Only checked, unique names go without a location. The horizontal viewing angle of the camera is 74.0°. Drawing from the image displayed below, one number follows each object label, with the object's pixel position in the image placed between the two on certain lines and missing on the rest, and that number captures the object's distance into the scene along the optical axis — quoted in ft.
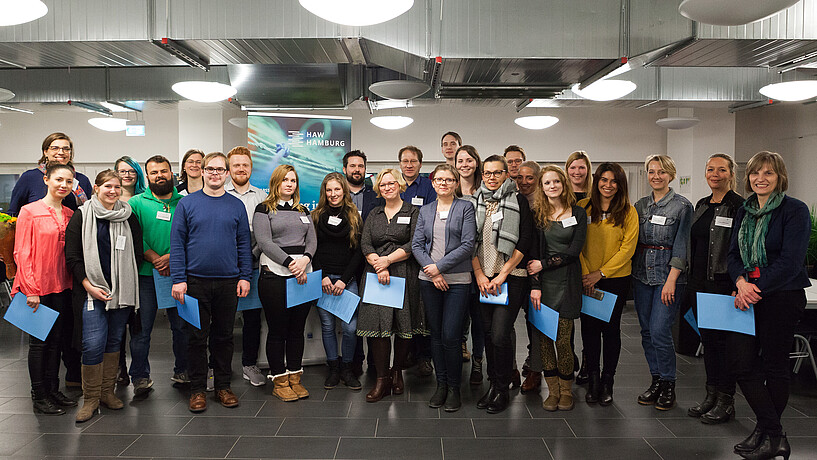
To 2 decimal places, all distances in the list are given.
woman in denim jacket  11.18
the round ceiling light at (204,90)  14.66
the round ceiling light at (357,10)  8.59
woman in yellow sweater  11.41
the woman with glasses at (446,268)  10.96
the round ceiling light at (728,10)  8.51
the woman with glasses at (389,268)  11.73
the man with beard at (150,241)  11.82
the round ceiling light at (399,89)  16.22
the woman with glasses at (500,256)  10.94
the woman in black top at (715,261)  10.64
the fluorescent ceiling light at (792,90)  15.01
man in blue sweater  10.94
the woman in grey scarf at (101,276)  10.47
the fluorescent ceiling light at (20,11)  9.43
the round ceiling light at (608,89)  15.93
